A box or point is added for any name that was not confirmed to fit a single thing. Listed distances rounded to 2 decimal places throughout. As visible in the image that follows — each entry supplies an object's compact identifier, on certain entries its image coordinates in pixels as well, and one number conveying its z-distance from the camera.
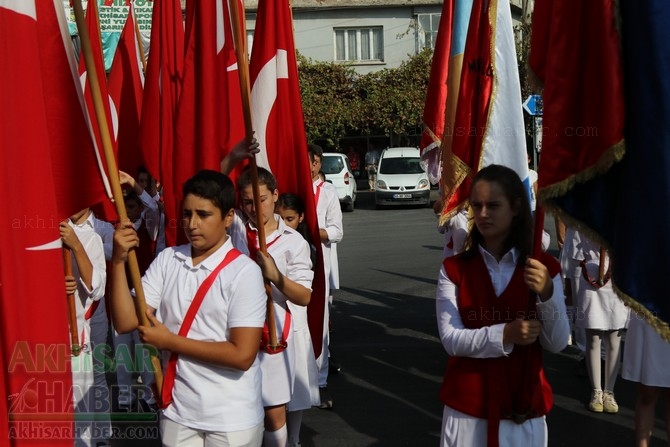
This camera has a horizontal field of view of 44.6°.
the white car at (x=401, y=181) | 24.52
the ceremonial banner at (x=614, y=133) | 2.79
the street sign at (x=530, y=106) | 15.84
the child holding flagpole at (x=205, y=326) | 3.43
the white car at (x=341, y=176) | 24.28
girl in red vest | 3.39
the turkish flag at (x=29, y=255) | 2.96
